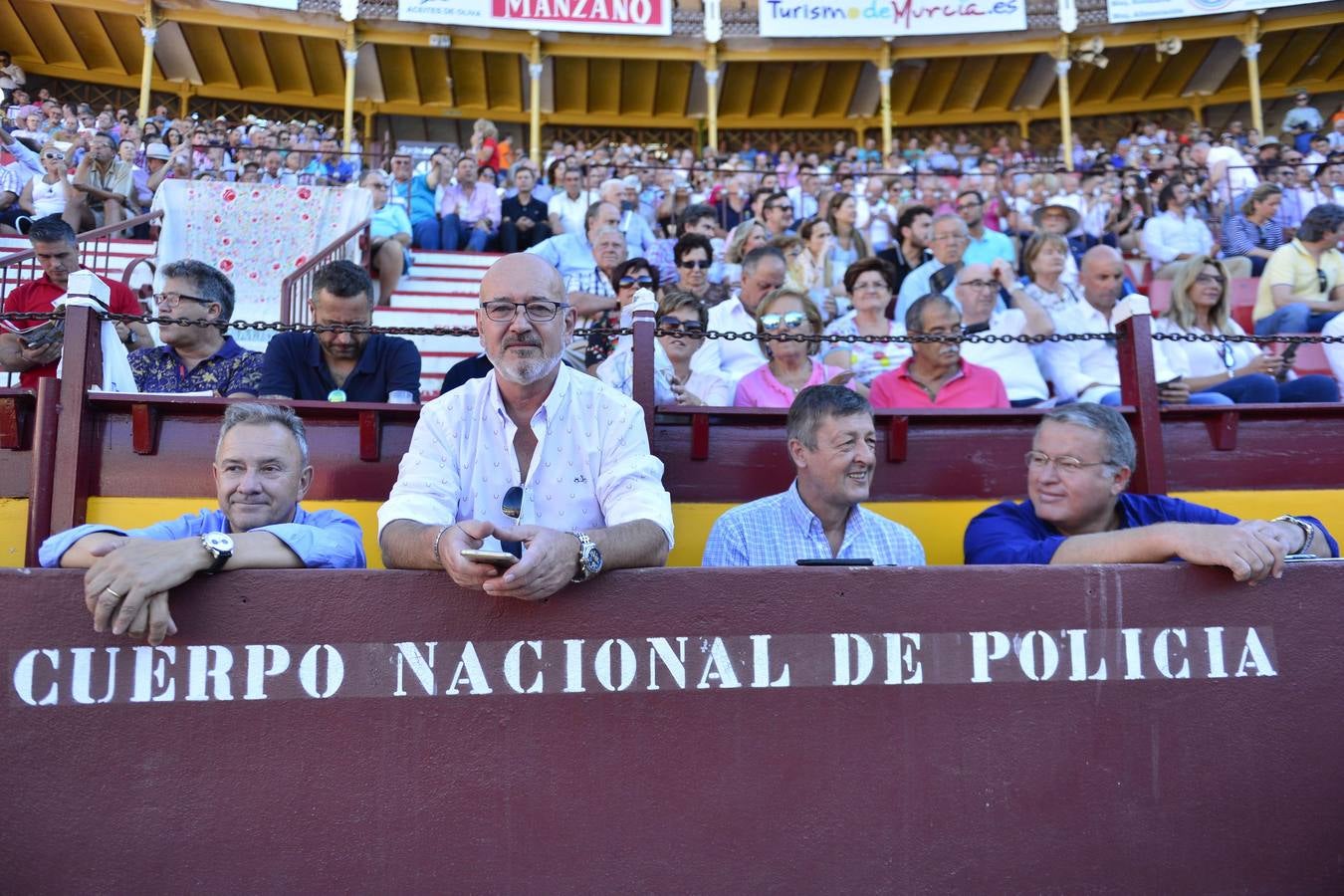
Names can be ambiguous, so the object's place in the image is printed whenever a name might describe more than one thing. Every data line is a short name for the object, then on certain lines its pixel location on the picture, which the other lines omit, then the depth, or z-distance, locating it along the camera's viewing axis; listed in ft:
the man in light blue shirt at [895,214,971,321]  22.27
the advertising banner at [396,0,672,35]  49.65
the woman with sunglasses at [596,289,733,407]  14.24
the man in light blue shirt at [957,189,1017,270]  26.48
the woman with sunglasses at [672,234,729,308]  20.34
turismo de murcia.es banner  51.01
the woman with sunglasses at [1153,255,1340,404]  16.25
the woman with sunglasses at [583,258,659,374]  17.60
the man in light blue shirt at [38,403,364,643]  6.19
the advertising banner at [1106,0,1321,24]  50.70
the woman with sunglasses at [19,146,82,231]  28.60
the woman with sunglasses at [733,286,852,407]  14.93
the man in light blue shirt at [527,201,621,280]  23.76
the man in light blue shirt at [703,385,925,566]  10.41
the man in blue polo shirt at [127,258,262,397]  14.34
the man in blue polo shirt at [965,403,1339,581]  8.56
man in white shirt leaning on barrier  8.25
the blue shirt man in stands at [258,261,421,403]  13.84
